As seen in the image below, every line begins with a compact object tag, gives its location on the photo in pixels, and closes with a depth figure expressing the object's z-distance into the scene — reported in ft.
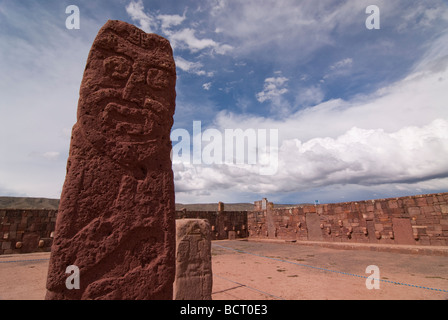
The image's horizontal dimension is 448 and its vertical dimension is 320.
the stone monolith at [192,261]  11.80
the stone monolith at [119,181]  5.49
